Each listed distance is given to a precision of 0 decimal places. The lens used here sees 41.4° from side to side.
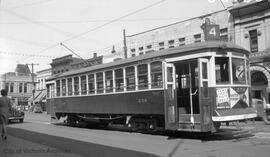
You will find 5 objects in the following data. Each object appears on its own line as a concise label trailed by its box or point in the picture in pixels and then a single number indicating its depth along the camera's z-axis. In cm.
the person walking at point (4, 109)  1216
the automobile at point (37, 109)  5292
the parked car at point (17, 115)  2362
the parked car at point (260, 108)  1850
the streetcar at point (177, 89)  1202
